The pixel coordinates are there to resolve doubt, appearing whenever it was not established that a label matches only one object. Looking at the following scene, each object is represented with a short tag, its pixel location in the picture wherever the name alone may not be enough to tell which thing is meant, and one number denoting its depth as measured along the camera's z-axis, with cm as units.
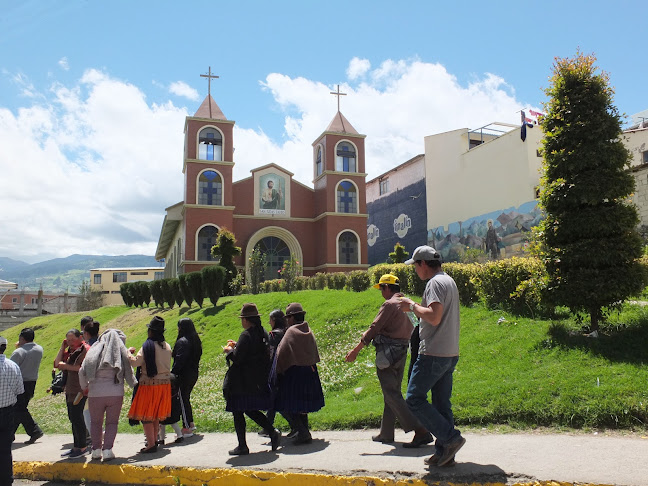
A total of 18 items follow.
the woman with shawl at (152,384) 614
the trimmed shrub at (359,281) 1730
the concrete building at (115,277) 7788
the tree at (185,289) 2127
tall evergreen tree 802
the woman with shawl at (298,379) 590
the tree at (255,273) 2273
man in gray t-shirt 432
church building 3084
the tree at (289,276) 2148
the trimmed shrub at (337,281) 1953
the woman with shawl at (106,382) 579
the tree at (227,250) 2369
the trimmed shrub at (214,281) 1977
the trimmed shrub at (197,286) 2042
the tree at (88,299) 5241
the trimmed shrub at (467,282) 1104
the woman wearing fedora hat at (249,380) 573
